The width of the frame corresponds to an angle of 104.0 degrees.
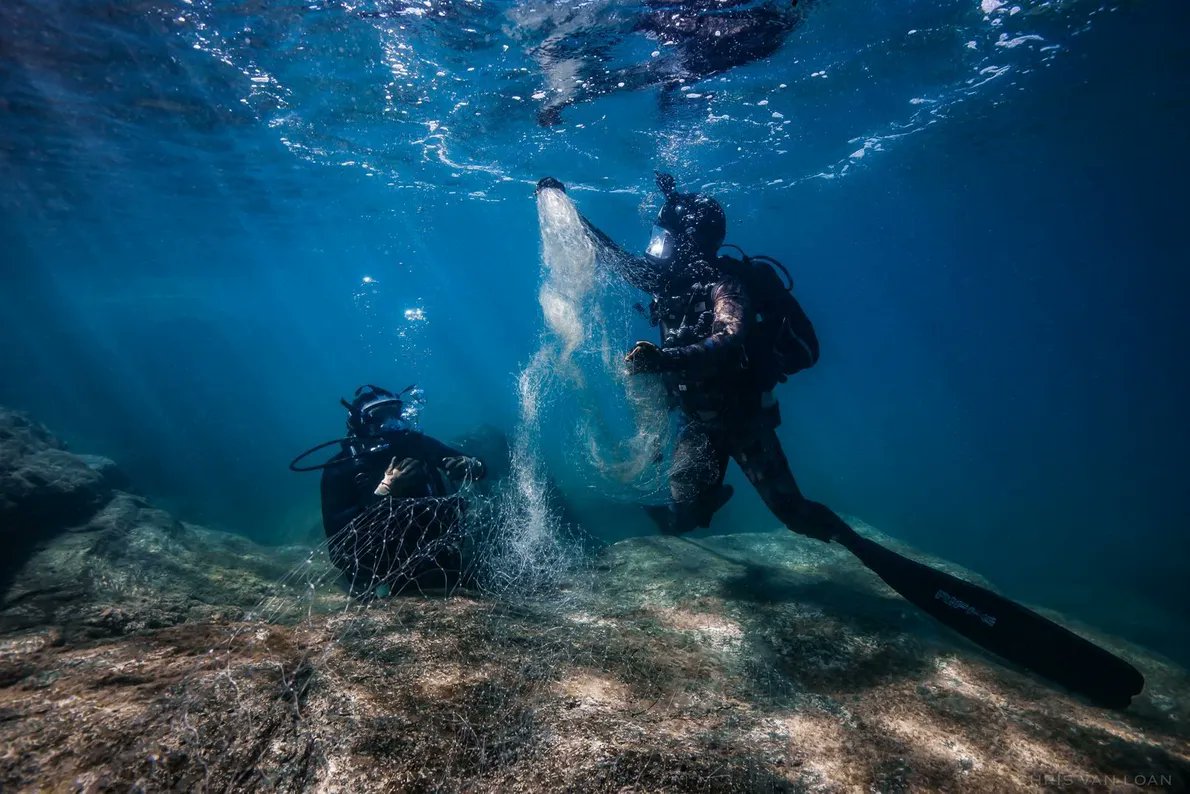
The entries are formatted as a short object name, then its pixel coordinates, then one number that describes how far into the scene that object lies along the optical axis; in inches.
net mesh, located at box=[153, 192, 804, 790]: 63.7
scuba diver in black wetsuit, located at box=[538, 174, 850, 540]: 203.2
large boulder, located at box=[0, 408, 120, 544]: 307.6
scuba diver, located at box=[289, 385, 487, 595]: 174.2
